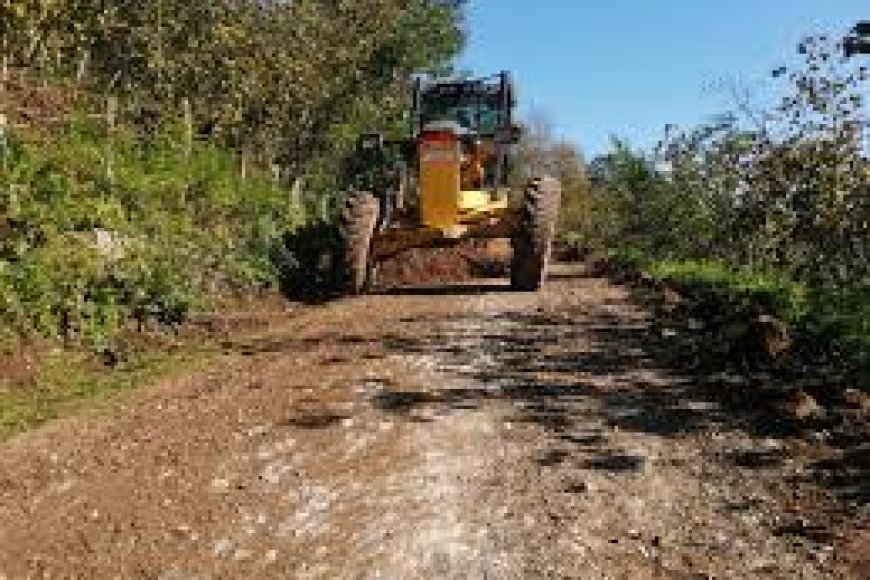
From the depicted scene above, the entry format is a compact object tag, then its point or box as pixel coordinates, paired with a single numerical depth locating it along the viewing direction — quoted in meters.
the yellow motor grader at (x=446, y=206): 15.81
